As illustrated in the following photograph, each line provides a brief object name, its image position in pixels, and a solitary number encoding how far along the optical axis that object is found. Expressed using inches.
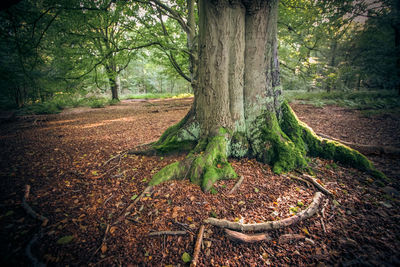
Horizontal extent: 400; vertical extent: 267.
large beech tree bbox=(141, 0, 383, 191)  120.3
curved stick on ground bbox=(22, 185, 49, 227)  81.6
